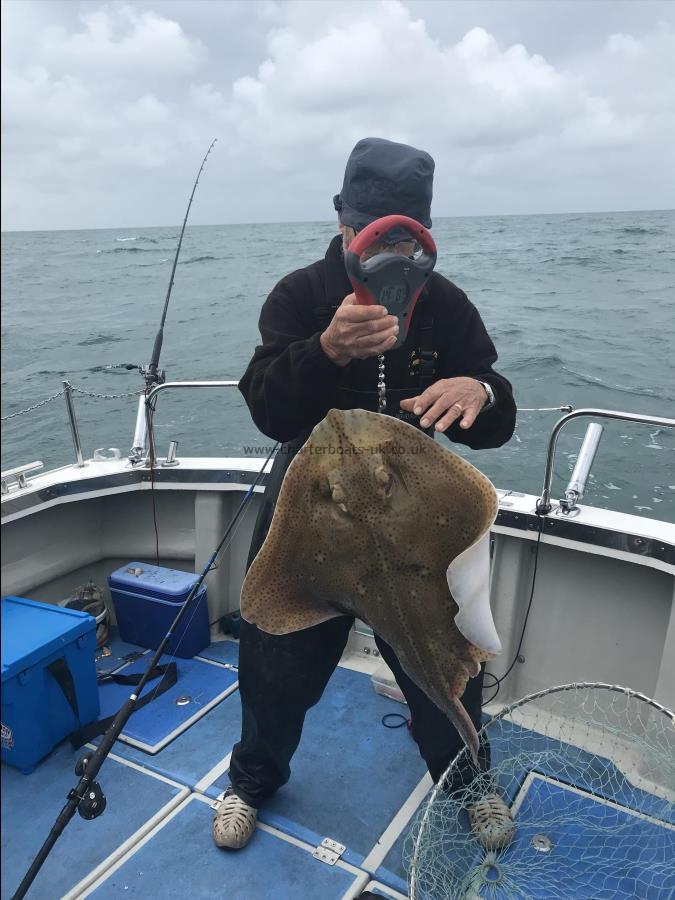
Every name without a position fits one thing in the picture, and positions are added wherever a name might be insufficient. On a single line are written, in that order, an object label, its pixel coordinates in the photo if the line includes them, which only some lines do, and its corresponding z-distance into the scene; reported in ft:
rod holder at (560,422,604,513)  11.84
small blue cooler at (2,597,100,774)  10.44
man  6.59
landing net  8.83
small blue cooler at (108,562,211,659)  14.46
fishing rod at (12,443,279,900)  7.63
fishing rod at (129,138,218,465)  14.67
